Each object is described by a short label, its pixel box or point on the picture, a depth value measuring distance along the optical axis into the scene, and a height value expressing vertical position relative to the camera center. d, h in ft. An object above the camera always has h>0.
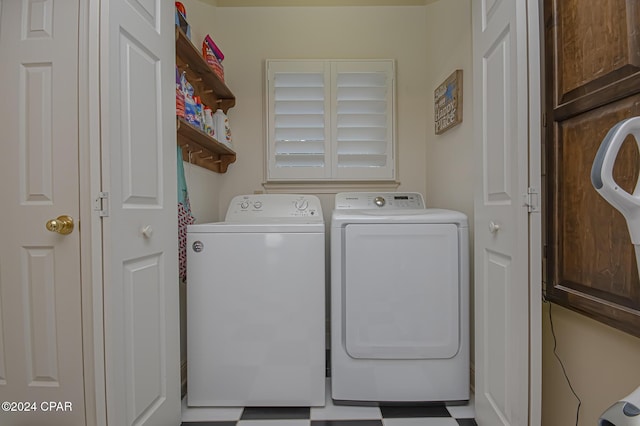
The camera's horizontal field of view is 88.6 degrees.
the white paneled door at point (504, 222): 3.43 -0.14
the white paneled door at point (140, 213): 3.36 +0.00
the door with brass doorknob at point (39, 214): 3.48 +0.00
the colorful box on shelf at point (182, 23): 5.17 +3.10
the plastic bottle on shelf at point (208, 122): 6.23 +1.77
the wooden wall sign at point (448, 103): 6.05 +2.14
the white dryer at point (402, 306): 5.15 -1.50
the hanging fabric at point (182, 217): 5.30 -0.07
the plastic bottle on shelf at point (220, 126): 7.01 +1.86
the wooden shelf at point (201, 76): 5.36 +2.70
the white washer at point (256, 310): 5.15 -1.55
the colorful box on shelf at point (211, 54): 6.32 +3.09
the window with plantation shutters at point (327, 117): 7.73 +2.23
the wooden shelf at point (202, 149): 5.53 +1.33
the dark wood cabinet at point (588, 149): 2.81 +0.61
